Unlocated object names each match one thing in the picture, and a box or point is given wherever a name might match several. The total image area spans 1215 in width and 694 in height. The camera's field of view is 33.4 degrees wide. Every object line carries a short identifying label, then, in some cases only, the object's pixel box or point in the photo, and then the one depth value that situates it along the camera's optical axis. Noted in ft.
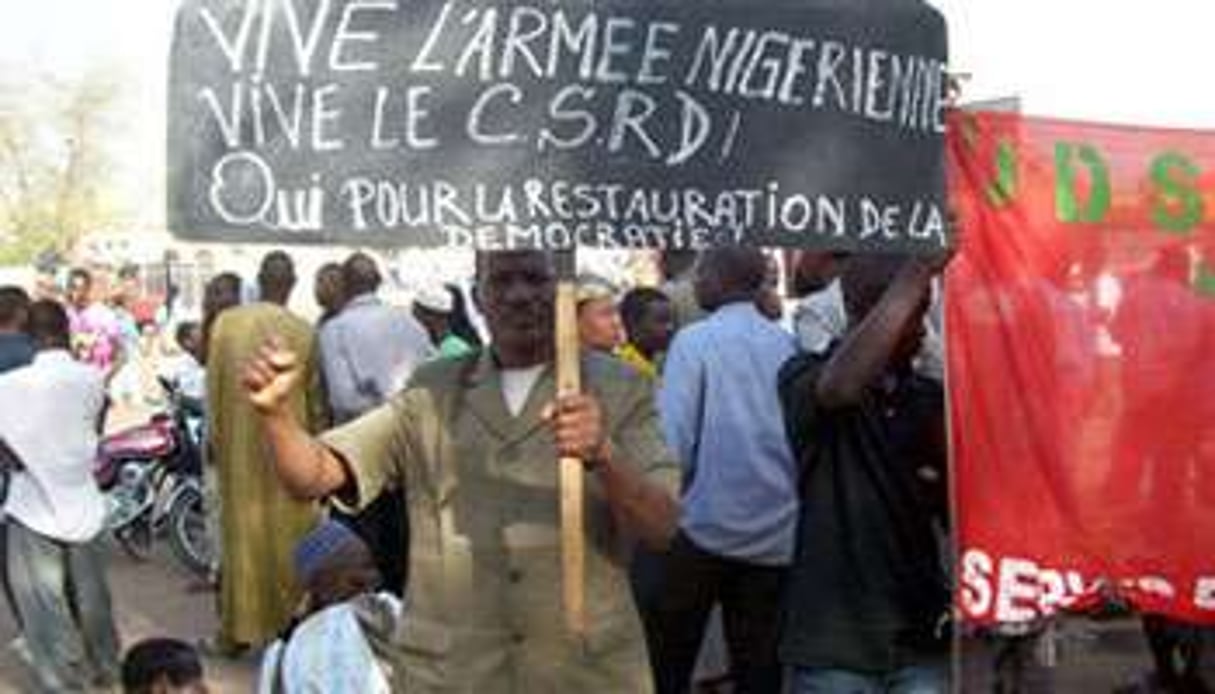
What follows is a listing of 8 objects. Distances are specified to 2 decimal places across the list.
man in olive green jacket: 12.03
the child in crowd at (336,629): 15.07
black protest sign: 11.14
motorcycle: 38.06
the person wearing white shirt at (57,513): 24.30
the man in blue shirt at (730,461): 20.52
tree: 194.80
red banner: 15.93
